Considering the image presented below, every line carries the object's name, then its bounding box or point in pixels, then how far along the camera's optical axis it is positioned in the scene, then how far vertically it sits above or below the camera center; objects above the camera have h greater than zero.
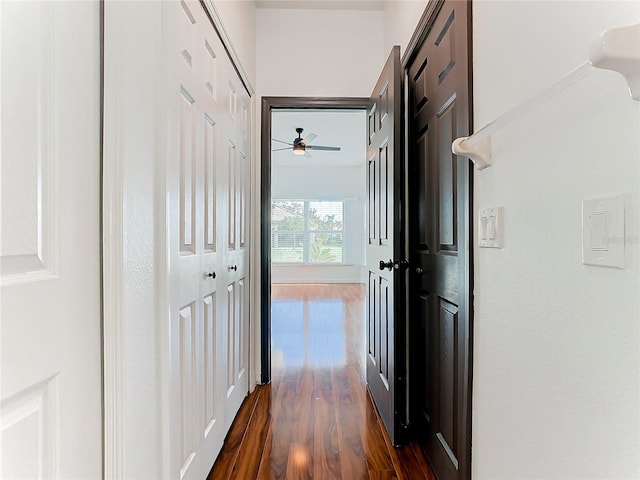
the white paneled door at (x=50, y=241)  0.63 +0.00
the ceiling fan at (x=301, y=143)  5.22 +1.47
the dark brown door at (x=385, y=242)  1.78 -0.02
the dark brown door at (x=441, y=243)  1.24 -0.02
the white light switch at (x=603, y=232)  0.62 +0.01
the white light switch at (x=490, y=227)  1.04 +0.03
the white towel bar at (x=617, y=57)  0.53 +0.28
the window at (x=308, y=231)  8.48 +0.18
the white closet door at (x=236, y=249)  1.93 -0.06
